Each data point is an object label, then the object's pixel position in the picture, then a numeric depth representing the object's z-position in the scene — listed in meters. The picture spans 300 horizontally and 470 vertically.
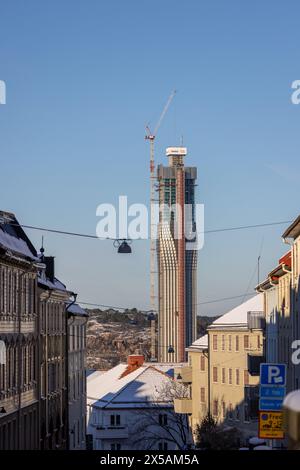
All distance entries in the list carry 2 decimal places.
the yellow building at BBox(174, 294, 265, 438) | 76.69
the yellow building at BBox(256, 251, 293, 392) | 50.33
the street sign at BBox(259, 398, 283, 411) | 25.94
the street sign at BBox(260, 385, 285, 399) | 25.88
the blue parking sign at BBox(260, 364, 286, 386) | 25.84
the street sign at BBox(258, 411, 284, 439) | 26.52
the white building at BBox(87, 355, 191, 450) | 85.38
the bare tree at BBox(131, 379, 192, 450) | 84.31
